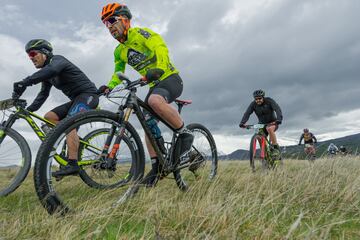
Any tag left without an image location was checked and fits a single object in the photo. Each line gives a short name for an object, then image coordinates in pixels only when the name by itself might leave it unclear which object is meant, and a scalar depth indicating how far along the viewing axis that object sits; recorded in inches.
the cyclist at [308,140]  756.6
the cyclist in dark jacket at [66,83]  220.4
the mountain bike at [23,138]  172.7
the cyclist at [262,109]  409.8
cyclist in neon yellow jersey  173.5
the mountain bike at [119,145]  117.4
